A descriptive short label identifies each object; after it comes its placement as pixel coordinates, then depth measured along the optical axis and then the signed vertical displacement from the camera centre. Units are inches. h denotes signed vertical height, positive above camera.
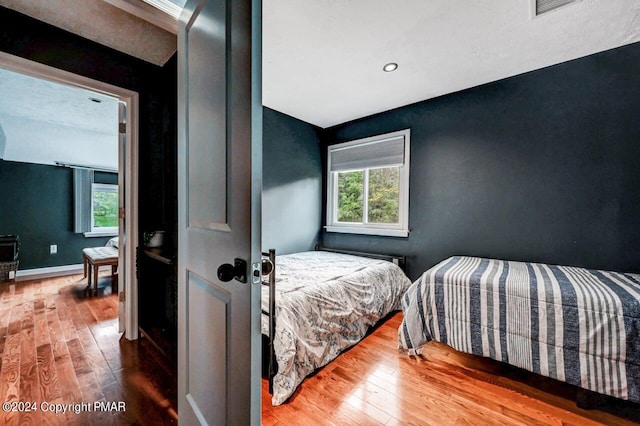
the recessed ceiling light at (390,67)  84.0 +50.1
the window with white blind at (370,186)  117.4 +13.3
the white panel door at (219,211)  29.0 -0.1
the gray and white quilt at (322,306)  58.2 -29.2
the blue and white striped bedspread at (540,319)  50.2 -25.8
